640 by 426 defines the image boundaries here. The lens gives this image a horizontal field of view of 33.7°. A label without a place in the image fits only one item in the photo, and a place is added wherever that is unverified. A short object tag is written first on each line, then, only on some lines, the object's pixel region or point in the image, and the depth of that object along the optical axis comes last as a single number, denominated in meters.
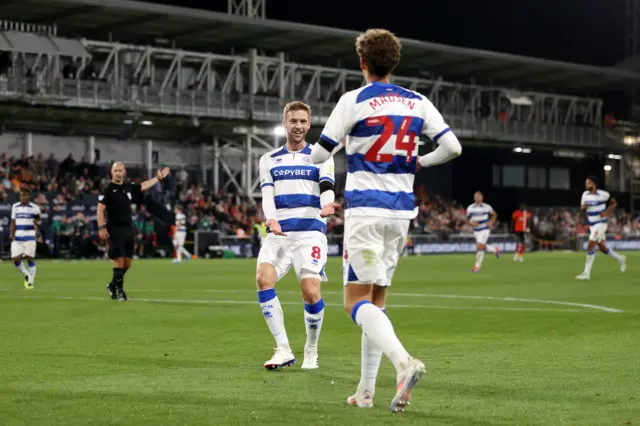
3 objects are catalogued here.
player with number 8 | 10.23
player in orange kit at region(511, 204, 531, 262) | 43.47
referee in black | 19.69
